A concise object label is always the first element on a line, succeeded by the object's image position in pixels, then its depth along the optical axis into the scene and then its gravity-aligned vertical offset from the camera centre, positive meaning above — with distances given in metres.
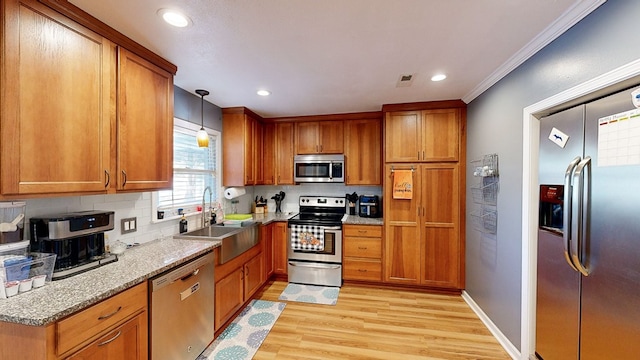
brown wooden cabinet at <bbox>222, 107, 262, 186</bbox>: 3.40 +0.42
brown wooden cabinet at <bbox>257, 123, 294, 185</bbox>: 3.94 +0.38
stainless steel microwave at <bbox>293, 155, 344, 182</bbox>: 3.67 +0.16
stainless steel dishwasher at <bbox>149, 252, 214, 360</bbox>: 1.61 -0.96
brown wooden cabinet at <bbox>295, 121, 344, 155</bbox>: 3.79 +0.63
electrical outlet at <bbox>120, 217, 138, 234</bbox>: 2.06 -0.40
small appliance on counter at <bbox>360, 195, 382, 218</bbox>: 3.71 -0.40
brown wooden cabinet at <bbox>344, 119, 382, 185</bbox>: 3.69 +0.41
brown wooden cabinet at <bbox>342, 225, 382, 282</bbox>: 3.37 -0.99
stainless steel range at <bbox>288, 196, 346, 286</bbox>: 3.42 -1.00
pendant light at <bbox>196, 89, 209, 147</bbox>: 2.52 +0.39
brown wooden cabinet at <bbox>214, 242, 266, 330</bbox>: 2.32 -1.10
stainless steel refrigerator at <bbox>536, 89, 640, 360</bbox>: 1.21 -0.28
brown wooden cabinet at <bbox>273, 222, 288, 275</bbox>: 3.58 -0.98
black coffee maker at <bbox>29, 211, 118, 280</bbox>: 1.43 -0.37
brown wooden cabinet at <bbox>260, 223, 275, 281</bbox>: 3.35 -0.95
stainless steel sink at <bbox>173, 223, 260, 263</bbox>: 2.38 -0.63
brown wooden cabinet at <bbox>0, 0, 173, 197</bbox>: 1.20 +0.39
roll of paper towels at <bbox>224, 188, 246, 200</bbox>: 3.41 -0.21
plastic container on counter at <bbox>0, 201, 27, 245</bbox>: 1.31 -0.24
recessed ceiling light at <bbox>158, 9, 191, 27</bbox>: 1.45 +0.95
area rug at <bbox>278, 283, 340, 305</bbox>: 3.05 -1.47
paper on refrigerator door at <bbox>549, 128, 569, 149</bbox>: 1.58 +0.28
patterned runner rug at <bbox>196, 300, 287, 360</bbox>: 2.10 -1.47
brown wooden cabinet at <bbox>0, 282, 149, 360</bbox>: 1.07 -0.74
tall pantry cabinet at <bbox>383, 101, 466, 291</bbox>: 3.11 -0.21
